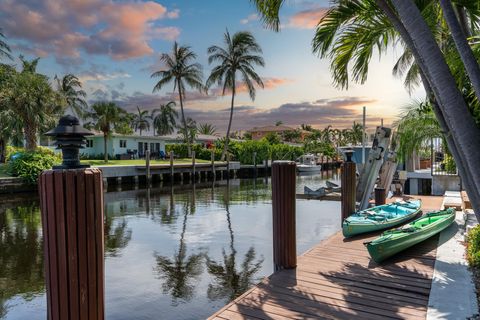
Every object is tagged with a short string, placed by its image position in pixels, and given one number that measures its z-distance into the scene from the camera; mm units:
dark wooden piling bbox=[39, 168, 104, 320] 2713
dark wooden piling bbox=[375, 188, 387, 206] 11836
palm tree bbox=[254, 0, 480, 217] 3180
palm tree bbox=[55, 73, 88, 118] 49219
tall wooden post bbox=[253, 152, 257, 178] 42559
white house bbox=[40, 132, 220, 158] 41875
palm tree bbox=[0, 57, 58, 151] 28594
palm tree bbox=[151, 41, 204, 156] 43688
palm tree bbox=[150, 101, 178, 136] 82188
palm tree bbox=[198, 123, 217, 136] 86188
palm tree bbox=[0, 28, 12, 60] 29766
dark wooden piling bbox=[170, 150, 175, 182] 31350
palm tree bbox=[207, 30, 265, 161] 41906
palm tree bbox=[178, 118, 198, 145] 54019
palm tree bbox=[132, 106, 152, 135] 86188
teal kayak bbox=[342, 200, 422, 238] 8422
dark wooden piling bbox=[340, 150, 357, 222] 10625
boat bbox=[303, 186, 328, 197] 15435
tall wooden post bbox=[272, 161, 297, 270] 6031
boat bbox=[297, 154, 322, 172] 44959
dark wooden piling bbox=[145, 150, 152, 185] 29100
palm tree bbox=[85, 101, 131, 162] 37469
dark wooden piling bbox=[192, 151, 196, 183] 33612
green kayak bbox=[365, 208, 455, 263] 6355
